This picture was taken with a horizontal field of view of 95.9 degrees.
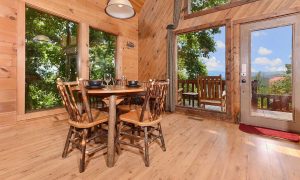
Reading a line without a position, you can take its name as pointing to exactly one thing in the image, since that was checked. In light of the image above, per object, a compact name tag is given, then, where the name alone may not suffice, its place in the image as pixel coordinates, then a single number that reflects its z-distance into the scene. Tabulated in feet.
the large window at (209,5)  8.95
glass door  7.35
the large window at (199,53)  16.26
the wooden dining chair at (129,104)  6.60
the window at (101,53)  10.67
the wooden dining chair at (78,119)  4.44
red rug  6.77
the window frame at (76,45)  7.82
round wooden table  4.66
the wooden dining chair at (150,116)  4.78
